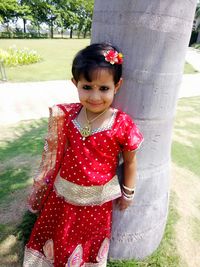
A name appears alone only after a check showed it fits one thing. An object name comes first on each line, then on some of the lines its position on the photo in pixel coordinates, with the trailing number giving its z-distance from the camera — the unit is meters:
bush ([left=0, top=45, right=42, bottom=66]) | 7.71
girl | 1.15
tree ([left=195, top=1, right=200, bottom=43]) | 25.49
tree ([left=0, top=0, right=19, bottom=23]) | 20.16
